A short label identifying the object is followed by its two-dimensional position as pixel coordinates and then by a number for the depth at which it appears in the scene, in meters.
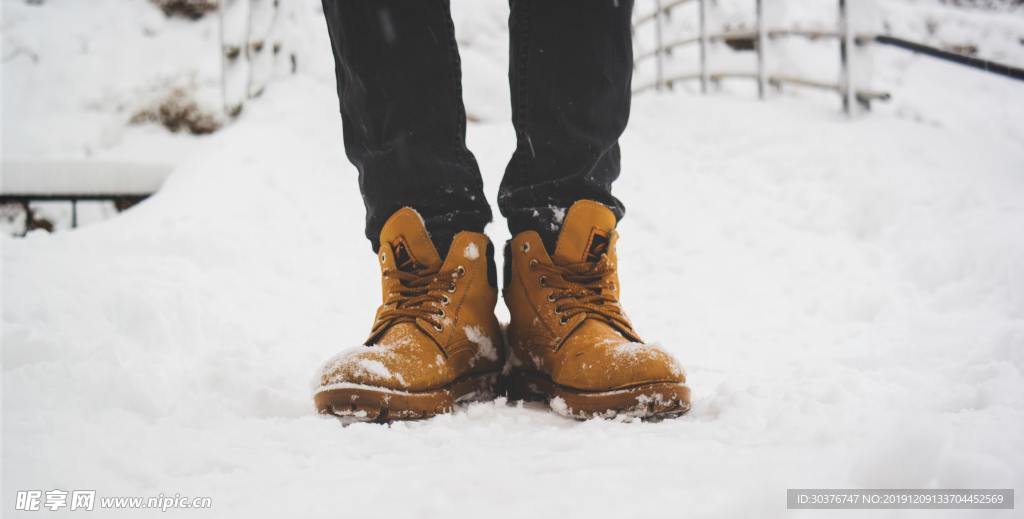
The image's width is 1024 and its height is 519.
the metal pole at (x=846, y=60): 3.26
